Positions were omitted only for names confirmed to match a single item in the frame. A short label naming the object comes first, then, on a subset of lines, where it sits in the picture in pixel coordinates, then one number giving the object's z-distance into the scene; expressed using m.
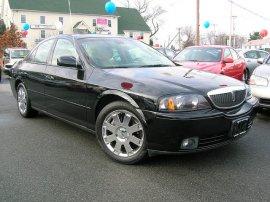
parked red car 7.69
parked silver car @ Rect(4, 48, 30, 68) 15.16
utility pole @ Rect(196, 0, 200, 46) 18.28
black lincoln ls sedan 3.09
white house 41.99
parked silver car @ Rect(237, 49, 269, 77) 12.25
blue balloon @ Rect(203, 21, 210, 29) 21.60
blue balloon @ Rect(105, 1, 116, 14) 17.67
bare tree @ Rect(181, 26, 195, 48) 58.44
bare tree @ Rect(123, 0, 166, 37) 55.40
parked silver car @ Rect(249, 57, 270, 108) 5.01
